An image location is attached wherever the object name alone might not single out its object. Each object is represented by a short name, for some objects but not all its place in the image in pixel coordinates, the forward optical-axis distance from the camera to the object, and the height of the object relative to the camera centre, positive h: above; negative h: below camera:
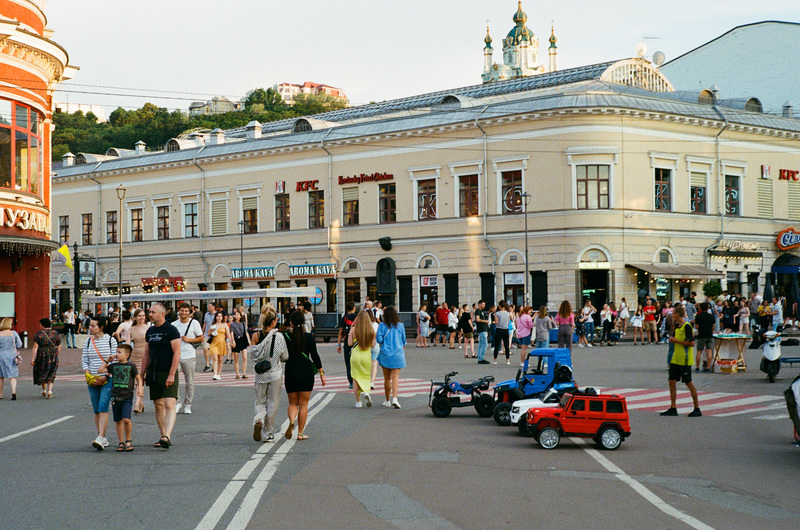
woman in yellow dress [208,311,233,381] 25.13 -1.41
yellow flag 40.14 +1.67
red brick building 31.70 +4.83
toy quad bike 15.89 -1.90
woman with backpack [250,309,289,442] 12.81 -1.28
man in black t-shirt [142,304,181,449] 12.36 -0.98
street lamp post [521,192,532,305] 44.89 +3.73
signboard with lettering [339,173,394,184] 52.28 +6.33
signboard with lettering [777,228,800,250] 51.28 +2.53
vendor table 23.88 -1.66
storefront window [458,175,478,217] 49.28 +4.96
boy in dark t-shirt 11.99 -1.32
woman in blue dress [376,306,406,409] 17.05 -1.08
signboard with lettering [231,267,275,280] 57.16 +1.06
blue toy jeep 14.66 -1.52
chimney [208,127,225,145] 63.94 +10.66
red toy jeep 12.27 -1.79
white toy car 13.42 -1.75
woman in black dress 12.91 -1.14
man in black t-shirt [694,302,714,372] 20.98 -1.09
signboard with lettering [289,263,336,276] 54.34 +1.16
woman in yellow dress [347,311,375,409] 16.98 -1.19
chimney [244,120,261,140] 63.87 +11.22
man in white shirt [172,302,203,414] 16.70 -0.99
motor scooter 20.77 -1.57
